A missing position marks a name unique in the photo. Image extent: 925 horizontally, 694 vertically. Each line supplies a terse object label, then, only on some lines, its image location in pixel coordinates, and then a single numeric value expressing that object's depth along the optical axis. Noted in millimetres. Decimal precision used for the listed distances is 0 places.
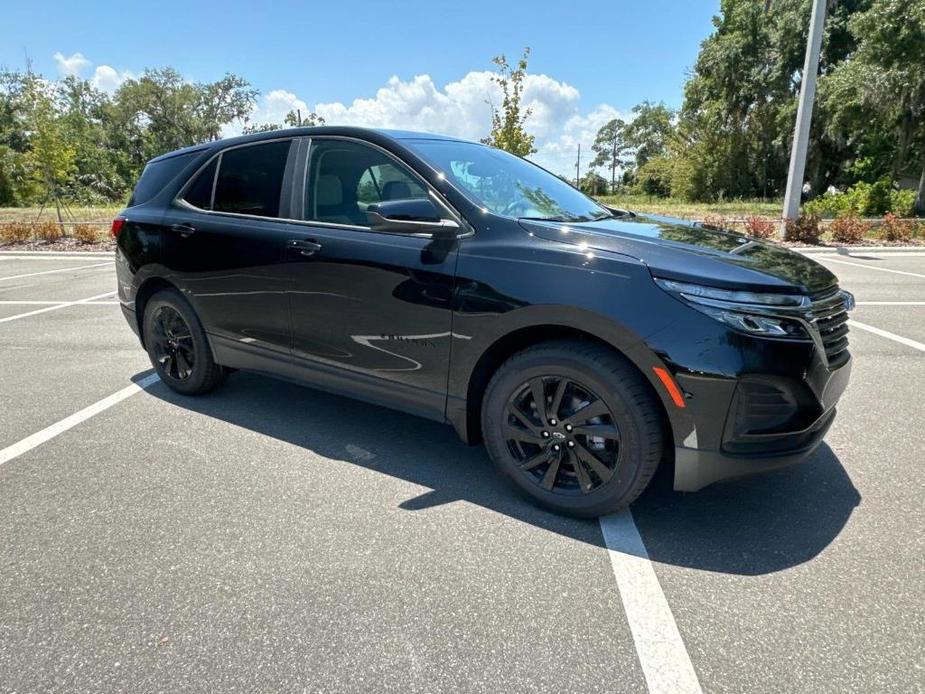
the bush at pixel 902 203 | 27259
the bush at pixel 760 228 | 15156
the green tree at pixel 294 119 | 42106
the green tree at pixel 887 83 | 22281
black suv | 2287
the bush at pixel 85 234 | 16312
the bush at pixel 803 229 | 15023
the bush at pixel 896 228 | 15141
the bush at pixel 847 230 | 15125
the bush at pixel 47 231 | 16812
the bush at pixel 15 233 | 16781
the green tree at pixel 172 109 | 53094
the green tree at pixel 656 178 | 56138
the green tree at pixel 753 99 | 34375
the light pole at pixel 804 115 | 13406
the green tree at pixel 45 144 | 18078
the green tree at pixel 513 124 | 15812
